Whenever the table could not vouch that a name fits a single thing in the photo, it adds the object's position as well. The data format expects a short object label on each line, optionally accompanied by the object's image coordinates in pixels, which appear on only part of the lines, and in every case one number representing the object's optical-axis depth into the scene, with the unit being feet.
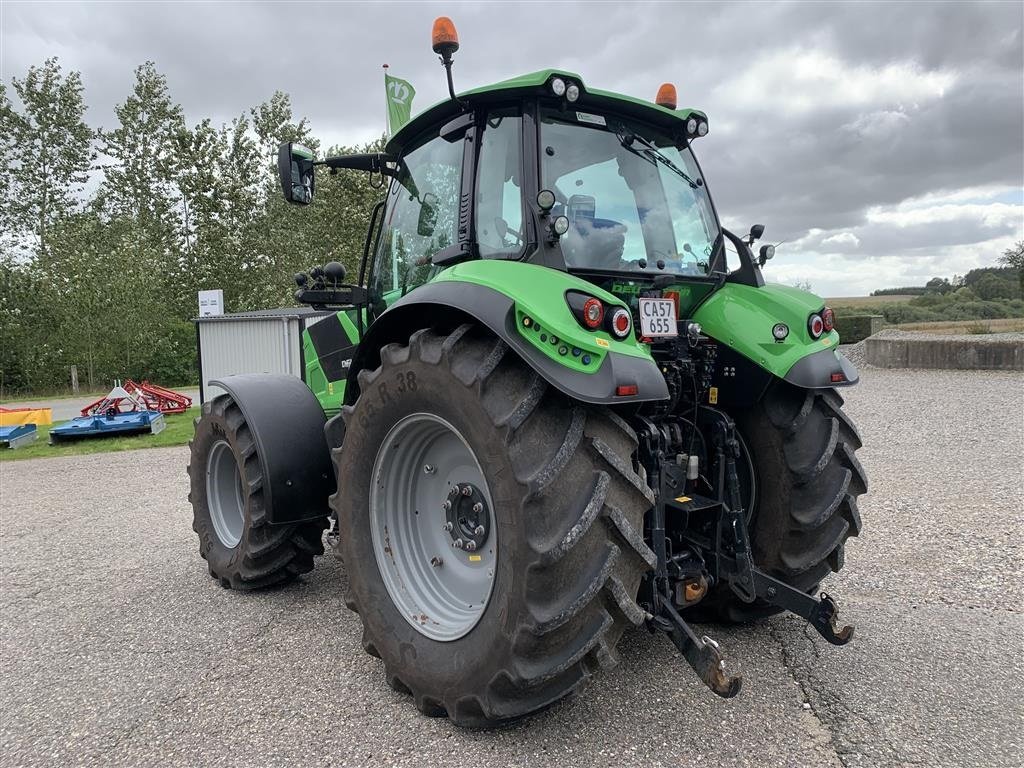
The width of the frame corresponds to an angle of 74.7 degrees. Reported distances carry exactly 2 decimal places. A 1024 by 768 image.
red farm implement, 38.91
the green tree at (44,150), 82.12
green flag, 13.99
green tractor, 7.18
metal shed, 45.88
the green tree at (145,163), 89.25
